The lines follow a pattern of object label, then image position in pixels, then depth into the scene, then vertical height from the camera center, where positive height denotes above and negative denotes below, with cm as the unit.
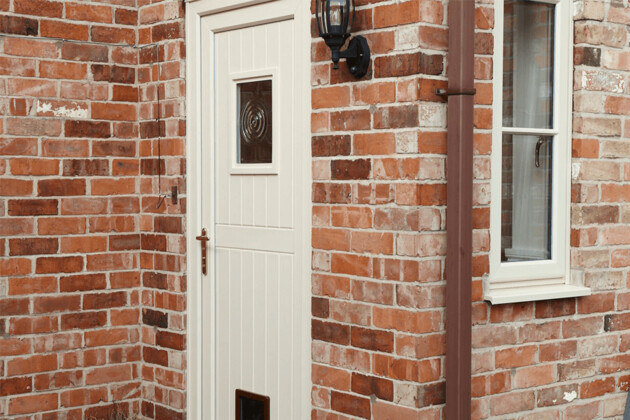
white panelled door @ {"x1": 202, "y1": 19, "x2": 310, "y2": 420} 446 -20
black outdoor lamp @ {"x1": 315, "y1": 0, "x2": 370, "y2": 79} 398 +62
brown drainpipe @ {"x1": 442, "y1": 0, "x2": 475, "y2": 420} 381 -7
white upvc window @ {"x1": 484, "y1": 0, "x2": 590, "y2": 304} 419 +15
